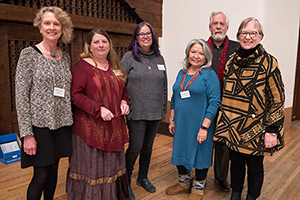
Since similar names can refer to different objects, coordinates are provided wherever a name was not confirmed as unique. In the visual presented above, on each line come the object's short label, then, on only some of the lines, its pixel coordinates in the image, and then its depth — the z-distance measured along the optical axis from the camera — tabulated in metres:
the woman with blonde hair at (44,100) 1.38
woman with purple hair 1.93
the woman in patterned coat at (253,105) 1.60
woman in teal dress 1.86
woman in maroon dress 1.61
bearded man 2.07
